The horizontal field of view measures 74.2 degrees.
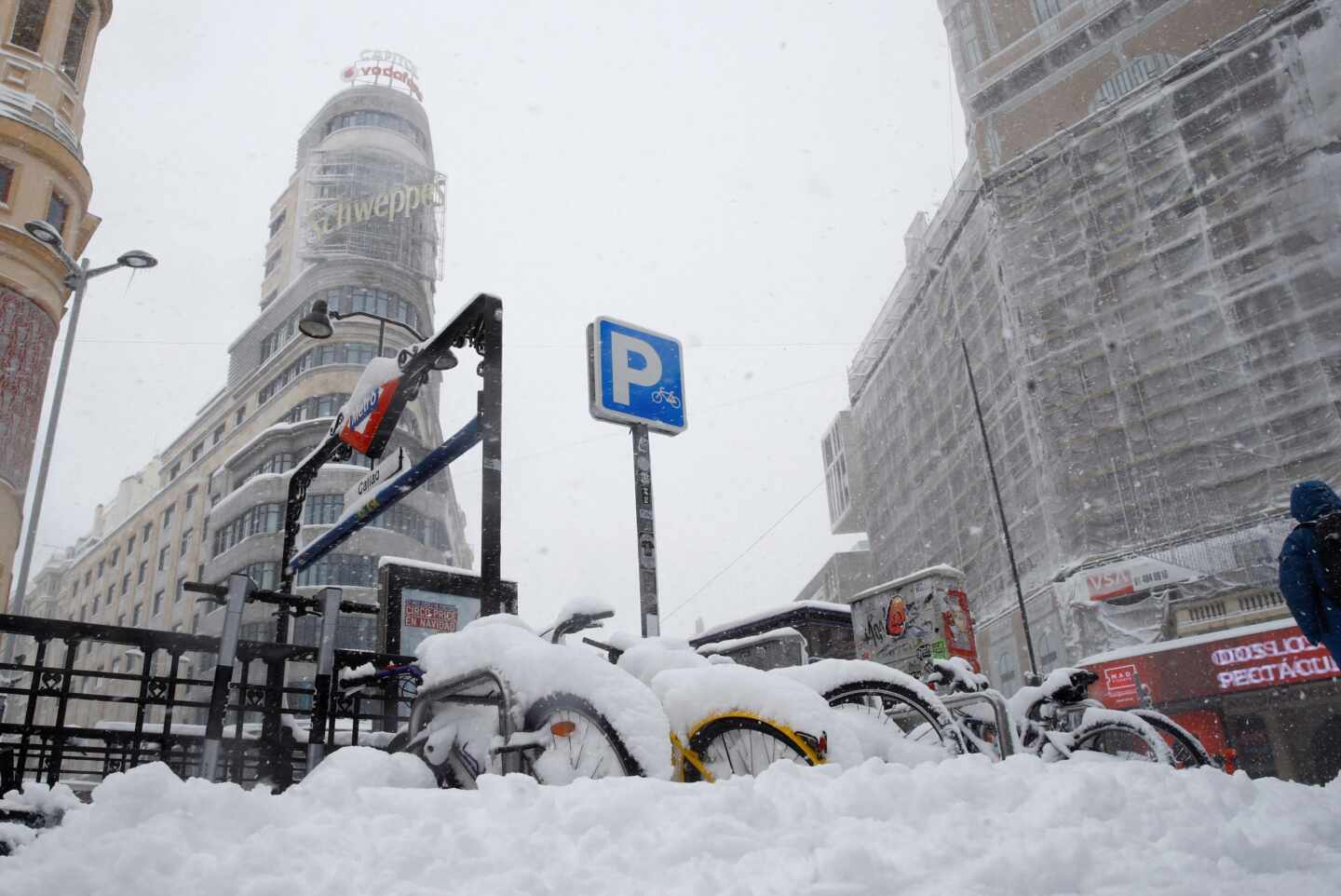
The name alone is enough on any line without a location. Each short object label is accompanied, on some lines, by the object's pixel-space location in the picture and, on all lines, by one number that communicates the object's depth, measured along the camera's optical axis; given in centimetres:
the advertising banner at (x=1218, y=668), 2173
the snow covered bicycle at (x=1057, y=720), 544
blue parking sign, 632
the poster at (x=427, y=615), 737
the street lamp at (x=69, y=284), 1602
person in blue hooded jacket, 485
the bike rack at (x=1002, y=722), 476
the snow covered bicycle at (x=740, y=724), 361
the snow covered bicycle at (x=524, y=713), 350
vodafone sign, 6669
